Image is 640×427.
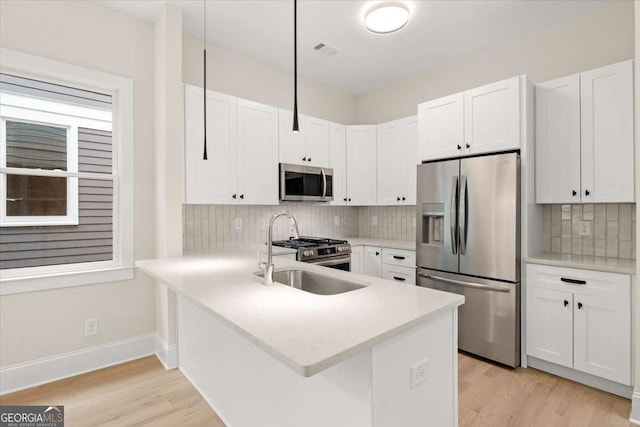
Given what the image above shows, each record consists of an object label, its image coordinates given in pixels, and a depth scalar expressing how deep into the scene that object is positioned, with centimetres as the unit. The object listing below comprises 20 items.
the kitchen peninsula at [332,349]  102
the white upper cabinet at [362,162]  409
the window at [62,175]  235
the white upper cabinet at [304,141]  349
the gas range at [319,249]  311
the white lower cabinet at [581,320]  219
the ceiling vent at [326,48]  326
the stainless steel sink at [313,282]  181
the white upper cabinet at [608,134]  235
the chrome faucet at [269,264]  170
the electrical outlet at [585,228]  275
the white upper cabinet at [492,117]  267
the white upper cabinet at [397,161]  372
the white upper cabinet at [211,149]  278
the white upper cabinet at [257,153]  315
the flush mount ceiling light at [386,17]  249
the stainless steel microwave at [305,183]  345
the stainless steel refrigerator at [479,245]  261
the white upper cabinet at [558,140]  258
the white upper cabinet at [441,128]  302
